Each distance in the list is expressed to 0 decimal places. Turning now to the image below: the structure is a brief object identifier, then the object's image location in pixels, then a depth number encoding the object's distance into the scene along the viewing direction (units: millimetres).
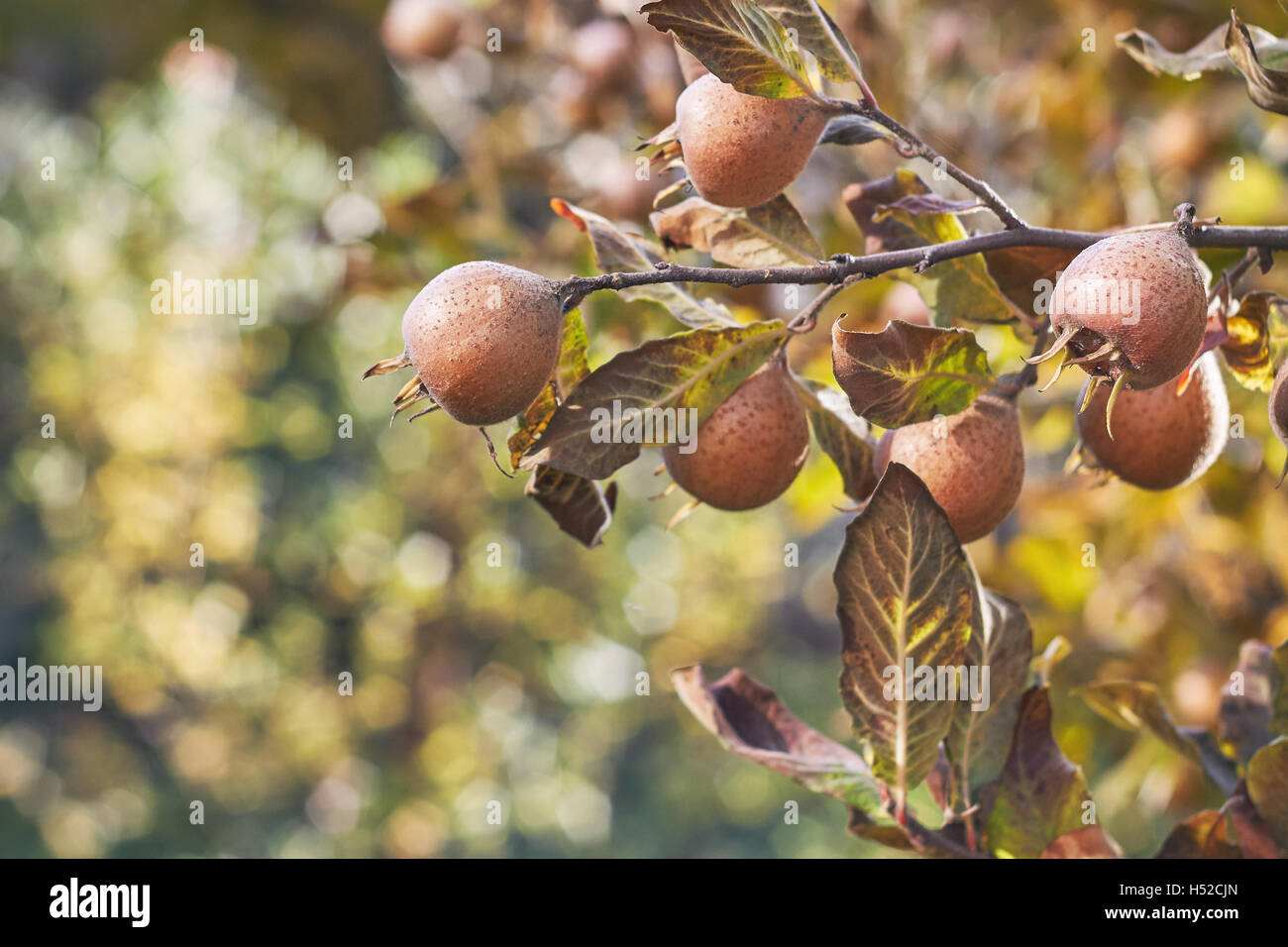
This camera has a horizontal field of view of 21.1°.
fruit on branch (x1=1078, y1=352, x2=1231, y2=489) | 765
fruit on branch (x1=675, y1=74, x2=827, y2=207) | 745
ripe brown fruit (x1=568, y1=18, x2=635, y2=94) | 1274
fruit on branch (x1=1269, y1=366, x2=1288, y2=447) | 732
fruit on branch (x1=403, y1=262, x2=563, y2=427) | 717
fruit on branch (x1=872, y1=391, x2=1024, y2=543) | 752
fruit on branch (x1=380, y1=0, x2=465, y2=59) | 1430
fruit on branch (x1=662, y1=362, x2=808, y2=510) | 763
